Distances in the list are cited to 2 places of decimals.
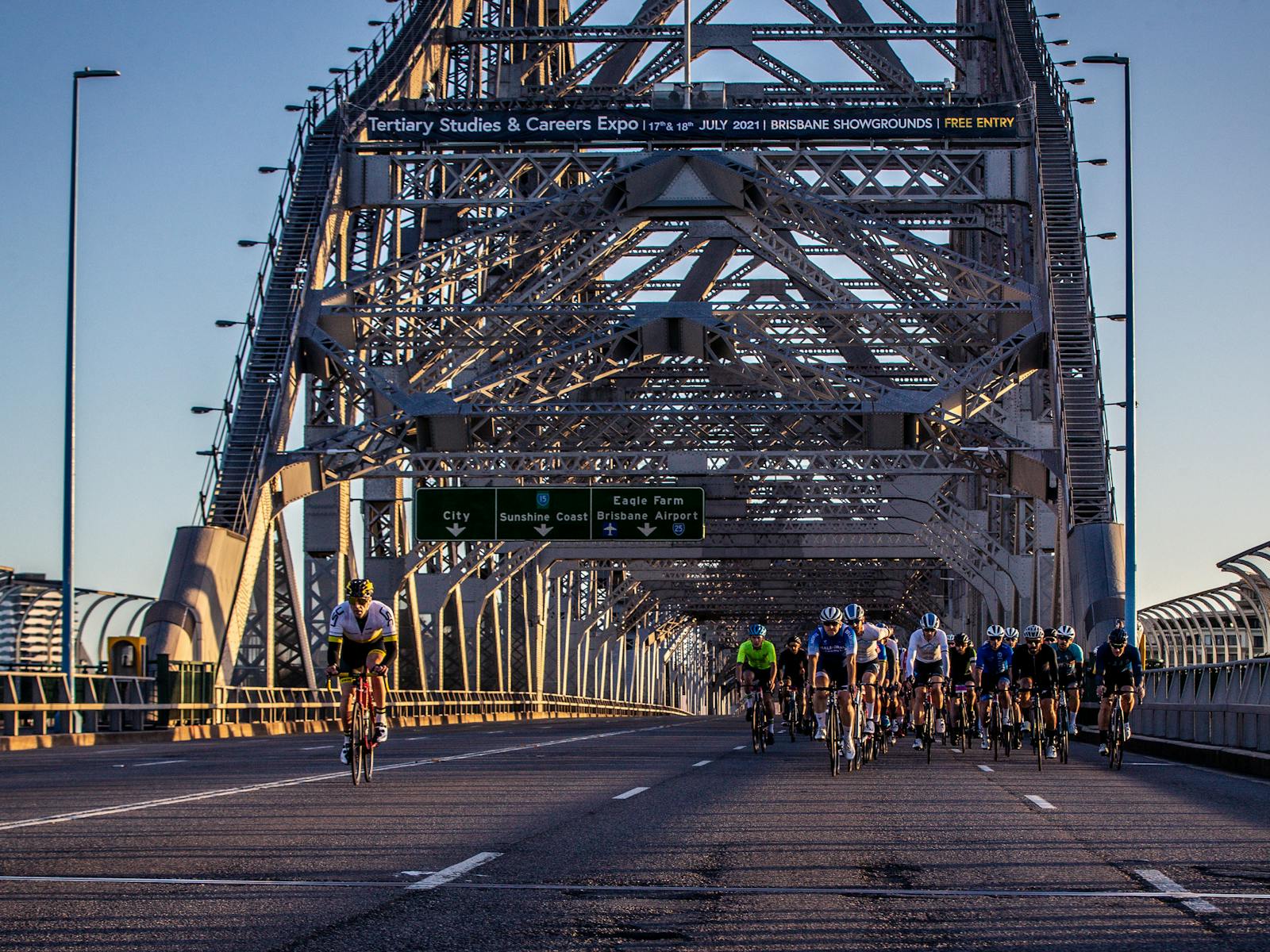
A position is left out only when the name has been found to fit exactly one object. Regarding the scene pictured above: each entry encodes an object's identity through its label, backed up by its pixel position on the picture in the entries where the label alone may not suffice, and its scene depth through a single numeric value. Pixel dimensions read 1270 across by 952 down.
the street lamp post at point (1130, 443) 38.69
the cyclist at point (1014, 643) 26.00
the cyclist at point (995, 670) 26.48
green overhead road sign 48.75
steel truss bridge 42.16
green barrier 35.88
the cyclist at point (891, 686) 25.86
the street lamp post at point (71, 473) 32.59
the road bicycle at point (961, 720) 28.41
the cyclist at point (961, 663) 28.30
